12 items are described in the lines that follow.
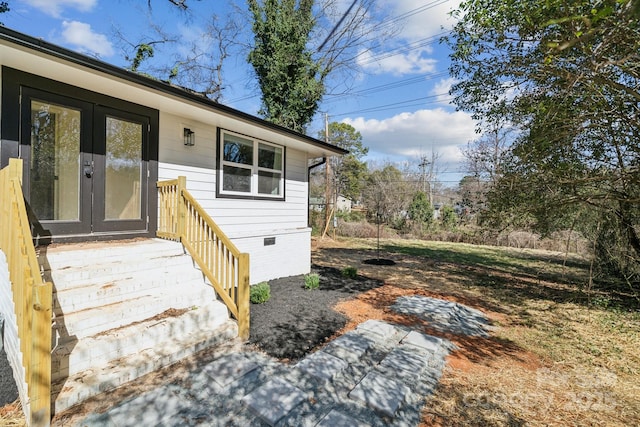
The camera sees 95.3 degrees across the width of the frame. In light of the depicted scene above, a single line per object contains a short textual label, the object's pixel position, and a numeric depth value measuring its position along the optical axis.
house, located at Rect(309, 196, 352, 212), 18.40
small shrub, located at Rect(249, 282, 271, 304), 4.89
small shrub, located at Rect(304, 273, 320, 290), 5.90
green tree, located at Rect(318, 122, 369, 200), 24.56
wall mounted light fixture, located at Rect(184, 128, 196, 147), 5.14
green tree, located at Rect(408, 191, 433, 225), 18.75
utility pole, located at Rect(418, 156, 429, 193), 28.06
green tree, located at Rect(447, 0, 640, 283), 3.78
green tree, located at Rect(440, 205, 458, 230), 18.50
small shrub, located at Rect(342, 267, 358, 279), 7.12
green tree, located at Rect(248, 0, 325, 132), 10.82
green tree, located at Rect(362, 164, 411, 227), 20.61
